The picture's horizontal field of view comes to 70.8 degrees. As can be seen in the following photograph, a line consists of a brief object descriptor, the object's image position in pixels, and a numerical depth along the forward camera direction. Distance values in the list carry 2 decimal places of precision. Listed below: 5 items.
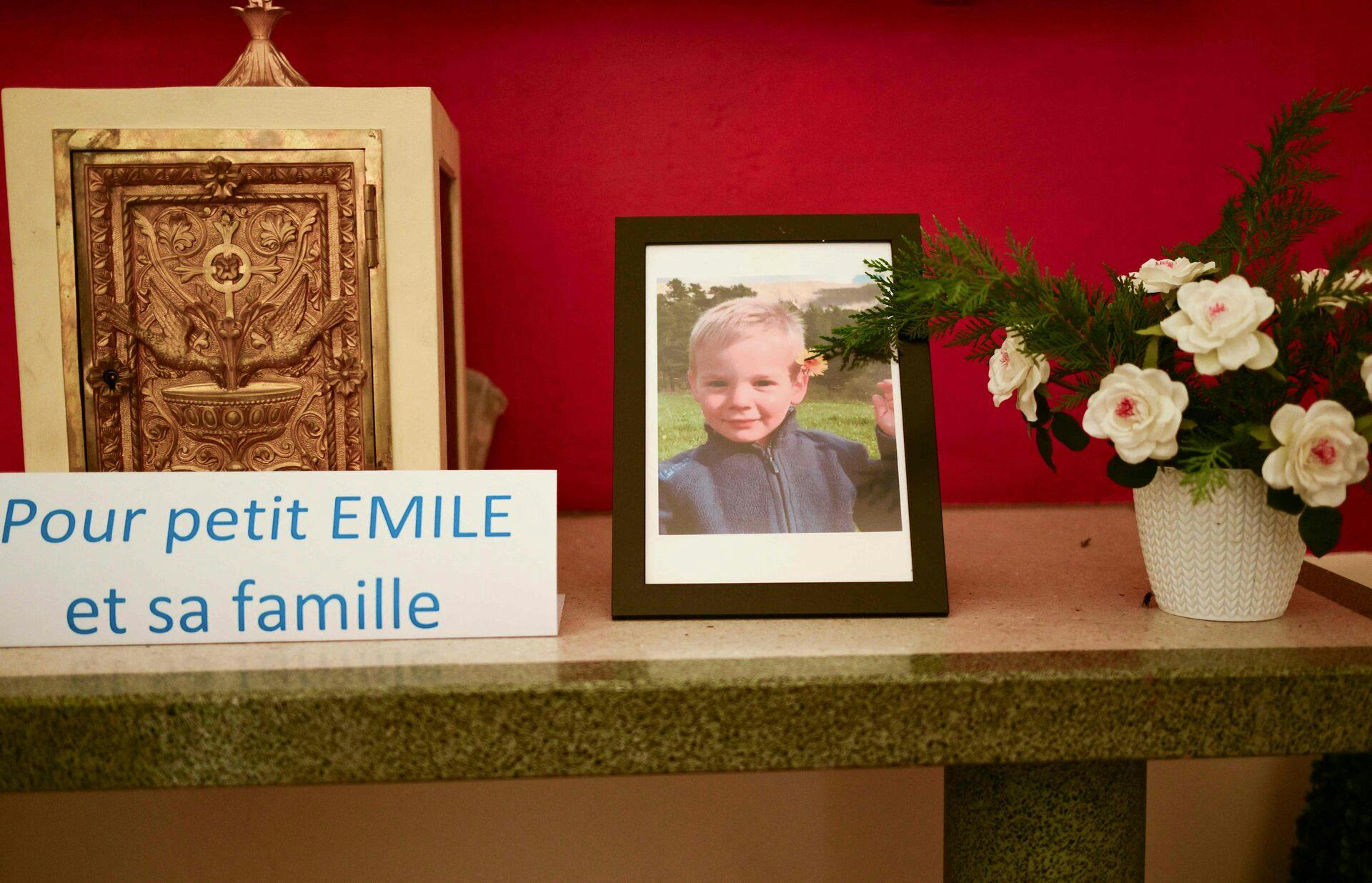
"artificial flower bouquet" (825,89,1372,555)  0.67
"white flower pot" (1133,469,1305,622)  0.73
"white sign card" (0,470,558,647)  0.72
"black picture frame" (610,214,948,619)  0.78
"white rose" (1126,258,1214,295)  0.73
